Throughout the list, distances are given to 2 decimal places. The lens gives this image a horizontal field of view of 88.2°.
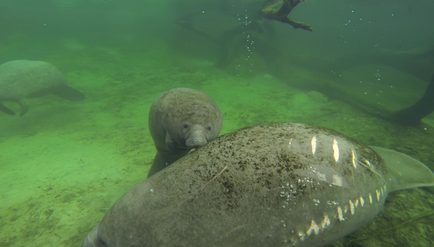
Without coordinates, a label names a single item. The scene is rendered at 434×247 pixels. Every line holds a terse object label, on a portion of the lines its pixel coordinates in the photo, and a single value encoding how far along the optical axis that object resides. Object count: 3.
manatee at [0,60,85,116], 8.48
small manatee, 2.95
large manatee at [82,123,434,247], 1.50
